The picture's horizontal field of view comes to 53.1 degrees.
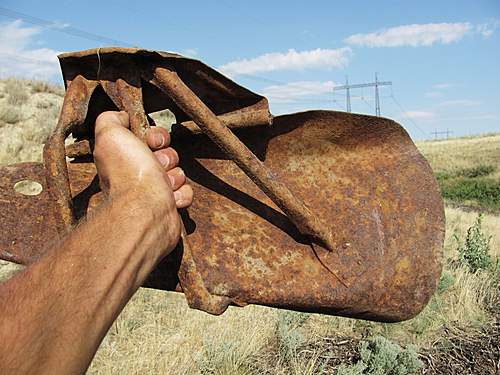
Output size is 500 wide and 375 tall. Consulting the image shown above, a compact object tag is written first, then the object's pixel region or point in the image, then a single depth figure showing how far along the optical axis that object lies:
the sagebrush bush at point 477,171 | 29.70
